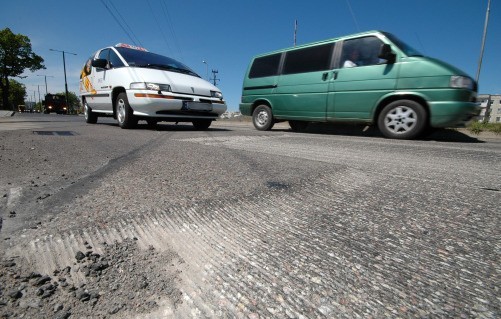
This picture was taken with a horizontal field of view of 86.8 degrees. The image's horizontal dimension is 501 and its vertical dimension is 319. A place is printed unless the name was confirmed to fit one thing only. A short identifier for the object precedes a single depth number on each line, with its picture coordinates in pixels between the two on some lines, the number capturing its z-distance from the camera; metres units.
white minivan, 4.63
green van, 3.88
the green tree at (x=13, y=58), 33.56
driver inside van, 4.63
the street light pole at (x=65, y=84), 37.19
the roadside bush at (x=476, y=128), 5.25
